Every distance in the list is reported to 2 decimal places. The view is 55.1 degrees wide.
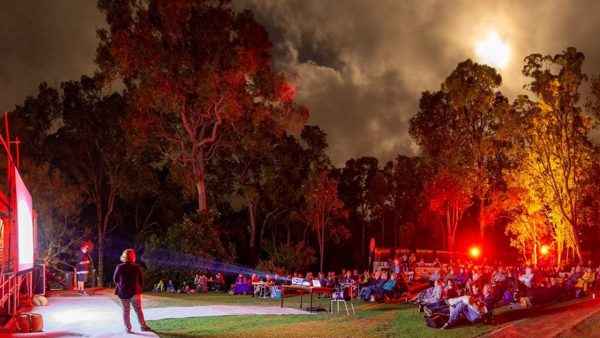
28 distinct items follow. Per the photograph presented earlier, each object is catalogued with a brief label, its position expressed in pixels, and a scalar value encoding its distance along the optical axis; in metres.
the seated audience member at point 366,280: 20.77
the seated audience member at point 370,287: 19.39
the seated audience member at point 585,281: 21.20
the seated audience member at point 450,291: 13.54
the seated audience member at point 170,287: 24.25
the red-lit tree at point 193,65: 26.70
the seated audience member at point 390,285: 19.25
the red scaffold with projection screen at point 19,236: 10.45
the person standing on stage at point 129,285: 10.24
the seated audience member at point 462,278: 19.70
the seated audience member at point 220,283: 24.95
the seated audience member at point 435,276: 20.67
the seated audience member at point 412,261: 29.11
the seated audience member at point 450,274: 19.77
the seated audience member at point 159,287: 24.41
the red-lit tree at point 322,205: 36.03
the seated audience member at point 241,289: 23.26
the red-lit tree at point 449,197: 35.56
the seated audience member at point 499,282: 17.00
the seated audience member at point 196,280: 24.62
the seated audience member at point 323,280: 21.23
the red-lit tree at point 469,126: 34.56
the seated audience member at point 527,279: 17.94
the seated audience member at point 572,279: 20.72
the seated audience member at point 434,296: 12.48
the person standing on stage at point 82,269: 18.14
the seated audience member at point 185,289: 24.08
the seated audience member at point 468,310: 12.14
